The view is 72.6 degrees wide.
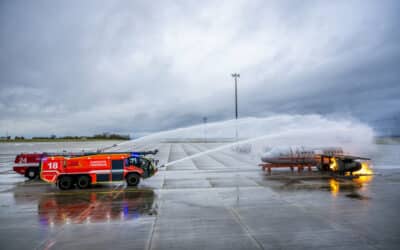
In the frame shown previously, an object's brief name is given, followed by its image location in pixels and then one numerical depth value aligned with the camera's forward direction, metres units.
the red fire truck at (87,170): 20.81
